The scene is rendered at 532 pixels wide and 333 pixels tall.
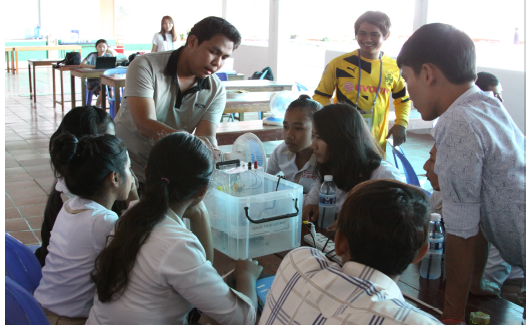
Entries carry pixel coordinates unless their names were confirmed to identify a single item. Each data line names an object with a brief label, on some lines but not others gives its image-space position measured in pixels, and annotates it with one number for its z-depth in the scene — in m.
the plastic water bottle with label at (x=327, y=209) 1.80
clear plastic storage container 1.52
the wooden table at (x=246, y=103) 4.47
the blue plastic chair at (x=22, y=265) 1.51
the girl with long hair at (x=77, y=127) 1.78
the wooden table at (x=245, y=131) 3.68
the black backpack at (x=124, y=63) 7.68
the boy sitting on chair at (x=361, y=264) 0.86
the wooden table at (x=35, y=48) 12.38
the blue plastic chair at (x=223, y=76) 6.63
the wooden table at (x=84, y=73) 6.71
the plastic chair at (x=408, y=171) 2.74
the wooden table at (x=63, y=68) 7.26
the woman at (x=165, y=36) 8.81
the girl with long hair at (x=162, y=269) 1.19
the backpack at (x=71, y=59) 7.52
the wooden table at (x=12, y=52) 12.05
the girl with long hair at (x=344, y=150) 2.01
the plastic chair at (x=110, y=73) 6.17
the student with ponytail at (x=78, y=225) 1.40
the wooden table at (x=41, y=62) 7.96
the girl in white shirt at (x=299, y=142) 2.33
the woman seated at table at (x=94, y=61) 7.18
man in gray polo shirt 2.02
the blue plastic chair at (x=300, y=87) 6.44
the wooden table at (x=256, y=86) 5.56
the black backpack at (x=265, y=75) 7.41
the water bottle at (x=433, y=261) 1.38
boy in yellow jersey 2.78
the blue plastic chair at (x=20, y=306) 1.14
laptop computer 7.07
